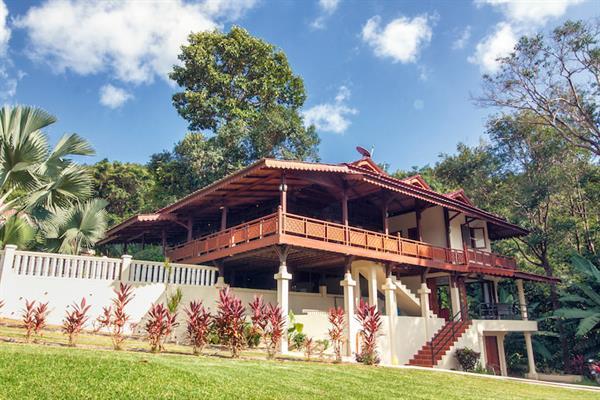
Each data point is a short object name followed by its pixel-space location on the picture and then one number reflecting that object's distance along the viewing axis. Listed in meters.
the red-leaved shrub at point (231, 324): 10.47
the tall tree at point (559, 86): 22.92
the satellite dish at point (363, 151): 19.64
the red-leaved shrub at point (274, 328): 11.05
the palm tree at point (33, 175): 12.33
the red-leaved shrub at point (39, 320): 9.75
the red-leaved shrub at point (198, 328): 10.35
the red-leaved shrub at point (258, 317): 11.08
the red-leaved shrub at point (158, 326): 9.84
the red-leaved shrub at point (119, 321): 9.86
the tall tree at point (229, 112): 30.92
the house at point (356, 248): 15.54
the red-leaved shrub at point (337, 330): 12.43
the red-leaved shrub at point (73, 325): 9.54
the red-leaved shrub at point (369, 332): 12.52
